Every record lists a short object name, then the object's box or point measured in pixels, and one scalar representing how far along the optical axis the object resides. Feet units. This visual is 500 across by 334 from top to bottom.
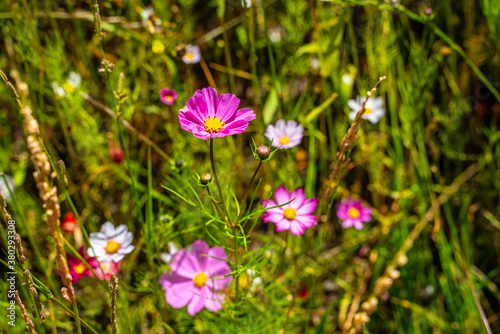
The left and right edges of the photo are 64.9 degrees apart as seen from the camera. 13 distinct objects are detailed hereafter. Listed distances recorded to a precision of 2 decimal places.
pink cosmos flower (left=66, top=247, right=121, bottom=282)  2.89
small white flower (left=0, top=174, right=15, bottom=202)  3.92
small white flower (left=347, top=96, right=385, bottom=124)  4.18
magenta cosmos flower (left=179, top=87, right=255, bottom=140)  2.09
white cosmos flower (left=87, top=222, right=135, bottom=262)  2.93
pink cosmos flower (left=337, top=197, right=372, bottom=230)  4.05
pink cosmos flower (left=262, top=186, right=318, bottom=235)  2.75
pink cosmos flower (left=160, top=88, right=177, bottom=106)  3.54
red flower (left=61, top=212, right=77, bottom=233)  4.04
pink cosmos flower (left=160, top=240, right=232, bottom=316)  2.87
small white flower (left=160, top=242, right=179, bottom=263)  3.30
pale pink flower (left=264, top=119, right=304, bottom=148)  3.27
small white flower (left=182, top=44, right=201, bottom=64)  4.31
